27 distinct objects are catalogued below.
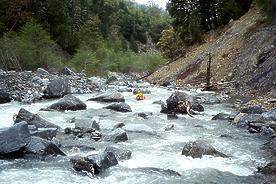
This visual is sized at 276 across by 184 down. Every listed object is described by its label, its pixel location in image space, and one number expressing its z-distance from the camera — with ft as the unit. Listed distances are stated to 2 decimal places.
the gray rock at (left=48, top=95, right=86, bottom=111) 64.59
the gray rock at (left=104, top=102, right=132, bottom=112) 66.04
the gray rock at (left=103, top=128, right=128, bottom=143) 45.01
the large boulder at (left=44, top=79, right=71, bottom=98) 78.12
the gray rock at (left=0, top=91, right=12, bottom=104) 69.77
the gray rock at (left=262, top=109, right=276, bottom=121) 53.63
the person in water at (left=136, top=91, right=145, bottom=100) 81.28
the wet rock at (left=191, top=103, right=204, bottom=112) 65.87
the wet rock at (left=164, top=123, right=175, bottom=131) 51.77
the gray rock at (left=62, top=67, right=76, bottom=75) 116.98
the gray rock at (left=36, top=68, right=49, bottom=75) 101.09
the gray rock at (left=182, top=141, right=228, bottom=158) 39.27
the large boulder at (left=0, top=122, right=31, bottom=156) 36.76
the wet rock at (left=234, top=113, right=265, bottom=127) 53.10
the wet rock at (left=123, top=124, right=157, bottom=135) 49.80
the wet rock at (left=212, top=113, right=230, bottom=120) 58.40
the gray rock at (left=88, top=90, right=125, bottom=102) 75.36
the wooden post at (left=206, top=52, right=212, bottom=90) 93.99
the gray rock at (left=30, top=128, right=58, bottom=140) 42.93
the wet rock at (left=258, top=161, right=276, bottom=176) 34.31
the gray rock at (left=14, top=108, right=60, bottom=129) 48.44
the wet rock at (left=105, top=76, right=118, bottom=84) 128.64
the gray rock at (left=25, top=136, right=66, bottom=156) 38.04
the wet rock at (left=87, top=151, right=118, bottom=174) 34.17
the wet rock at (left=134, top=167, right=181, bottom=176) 34.32
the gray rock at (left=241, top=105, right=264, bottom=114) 58.88
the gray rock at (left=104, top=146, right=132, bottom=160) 38.22
